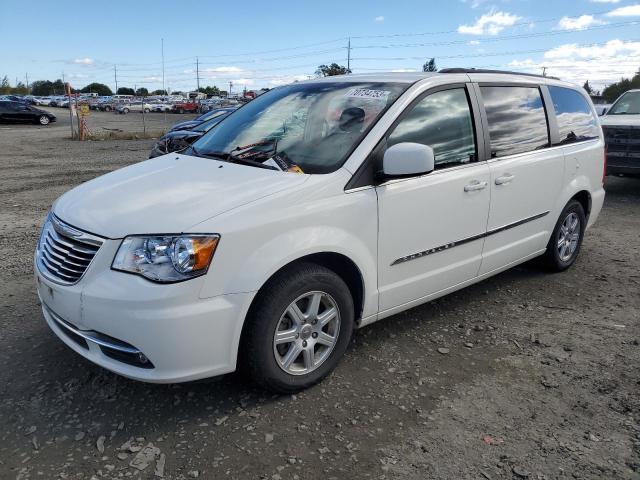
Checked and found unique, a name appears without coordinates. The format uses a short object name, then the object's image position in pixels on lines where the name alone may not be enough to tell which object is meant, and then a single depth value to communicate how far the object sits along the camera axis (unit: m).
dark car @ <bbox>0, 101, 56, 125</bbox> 30.17
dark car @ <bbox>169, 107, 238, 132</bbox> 11.20
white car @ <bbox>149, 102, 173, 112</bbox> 58.16
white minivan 2.61
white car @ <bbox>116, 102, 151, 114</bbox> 52.28
